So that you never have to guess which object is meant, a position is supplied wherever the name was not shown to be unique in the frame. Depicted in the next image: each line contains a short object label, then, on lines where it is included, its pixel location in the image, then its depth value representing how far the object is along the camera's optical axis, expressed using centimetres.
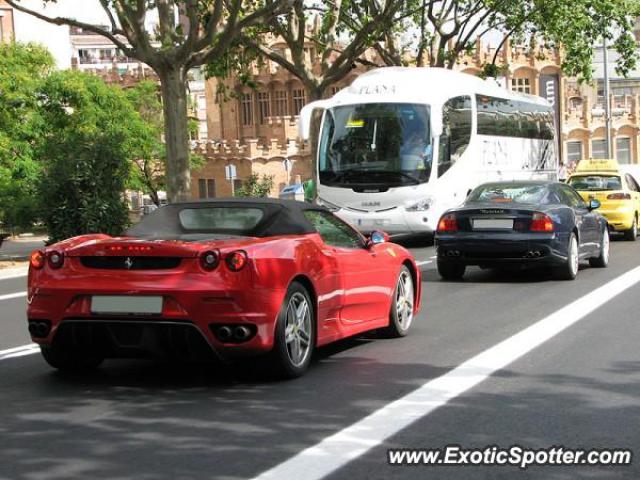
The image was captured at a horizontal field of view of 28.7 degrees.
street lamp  6328
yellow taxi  2522
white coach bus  2633
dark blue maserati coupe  1586
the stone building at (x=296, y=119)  9000
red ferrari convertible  796
